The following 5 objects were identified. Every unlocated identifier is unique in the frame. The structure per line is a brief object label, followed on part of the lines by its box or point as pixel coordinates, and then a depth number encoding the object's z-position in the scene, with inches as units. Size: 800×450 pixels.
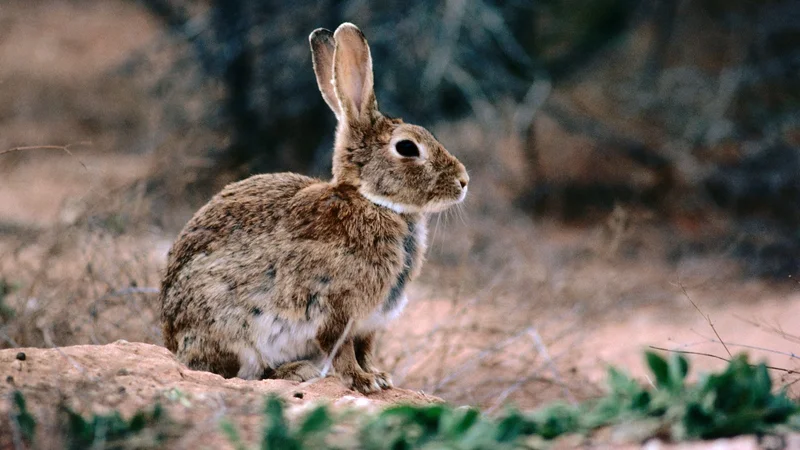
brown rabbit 311.7
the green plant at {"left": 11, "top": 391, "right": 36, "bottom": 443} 215.0
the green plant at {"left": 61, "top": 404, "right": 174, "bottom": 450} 204.4
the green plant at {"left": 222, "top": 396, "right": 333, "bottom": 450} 199.2
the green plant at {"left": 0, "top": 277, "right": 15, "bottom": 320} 384.2
